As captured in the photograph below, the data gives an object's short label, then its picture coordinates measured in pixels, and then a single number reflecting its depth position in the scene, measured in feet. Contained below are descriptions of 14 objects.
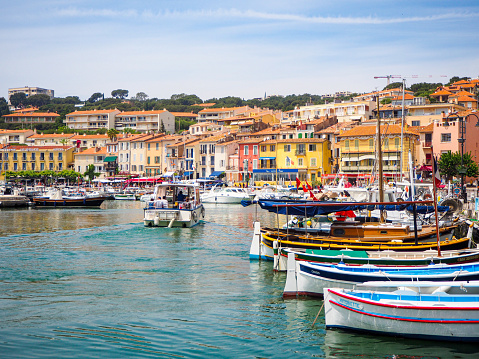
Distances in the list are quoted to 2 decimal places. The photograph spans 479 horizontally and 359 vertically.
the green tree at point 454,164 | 188.65
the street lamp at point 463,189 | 120.57
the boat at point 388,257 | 58.08
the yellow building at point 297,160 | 266.36
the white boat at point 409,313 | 40.68
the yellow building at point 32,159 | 348.79
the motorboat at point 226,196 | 225.35
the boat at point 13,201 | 205.16
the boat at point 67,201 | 204.74
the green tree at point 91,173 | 325.01
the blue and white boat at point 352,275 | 48.32
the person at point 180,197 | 131.39
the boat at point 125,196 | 259.39
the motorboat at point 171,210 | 117.70
